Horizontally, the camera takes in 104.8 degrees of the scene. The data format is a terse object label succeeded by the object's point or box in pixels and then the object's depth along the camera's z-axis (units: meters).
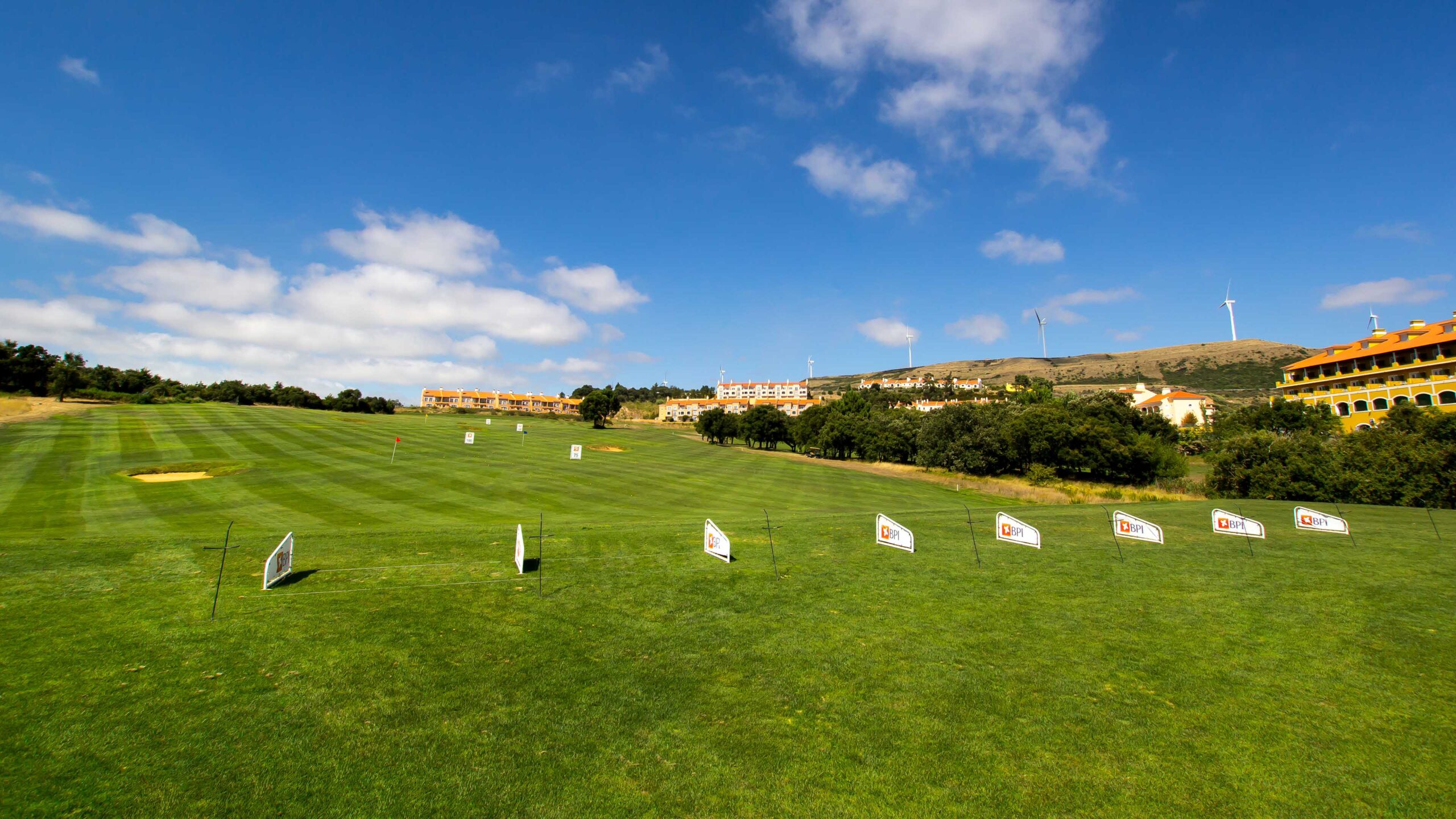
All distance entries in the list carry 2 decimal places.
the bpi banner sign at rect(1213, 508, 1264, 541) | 19.77
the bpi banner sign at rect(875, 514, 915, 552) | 18.02
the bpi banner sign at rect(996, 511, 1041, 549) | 18.38
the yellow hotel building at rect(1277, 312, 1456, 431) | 55.75
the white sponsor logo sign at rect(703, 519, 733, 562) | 16.19
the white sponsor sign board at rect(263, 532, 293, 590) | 12.69
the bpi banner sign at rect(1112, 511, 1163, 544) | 18.98
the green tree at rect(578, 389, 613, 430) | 110.12
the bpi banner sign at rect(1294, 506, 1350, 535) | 20.70
